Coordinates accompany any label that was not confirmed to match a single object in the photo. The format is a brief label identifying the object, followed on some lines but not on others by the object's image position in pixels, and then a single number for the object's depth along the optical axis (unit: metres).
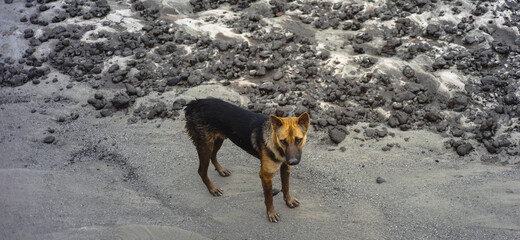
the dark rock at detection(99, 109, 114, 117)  6.43
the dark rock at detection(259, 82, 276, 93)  6.45
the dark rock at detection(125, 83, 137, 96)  6.65
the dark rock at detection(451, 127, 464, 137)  5.57
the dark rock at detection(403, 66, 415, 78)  6.36
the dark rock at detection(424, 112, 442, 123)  5.81
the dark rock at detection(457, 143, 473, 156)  5.29
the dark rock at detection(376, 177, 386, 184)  5.07
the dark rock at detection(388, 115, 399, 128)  5.83
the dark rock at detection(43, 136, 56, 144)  5.91
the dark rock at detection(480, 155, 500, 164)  5.21
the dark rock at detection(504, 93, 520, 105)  5.83
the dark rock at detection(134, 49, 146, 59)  7.29
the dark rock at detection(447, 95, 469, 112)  5.91
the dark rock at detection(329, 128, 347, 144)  5.67
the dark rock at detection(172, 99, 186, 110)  6.37
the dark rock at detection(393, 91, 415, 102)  6.12
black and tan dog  3.91
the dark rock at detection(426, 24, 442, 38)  6.93
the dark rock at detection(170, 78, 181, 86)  6.79
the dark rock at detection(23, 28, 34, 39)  7.96
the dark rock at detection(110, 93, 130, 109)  6.42
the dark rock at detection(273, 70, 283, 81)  6.62
